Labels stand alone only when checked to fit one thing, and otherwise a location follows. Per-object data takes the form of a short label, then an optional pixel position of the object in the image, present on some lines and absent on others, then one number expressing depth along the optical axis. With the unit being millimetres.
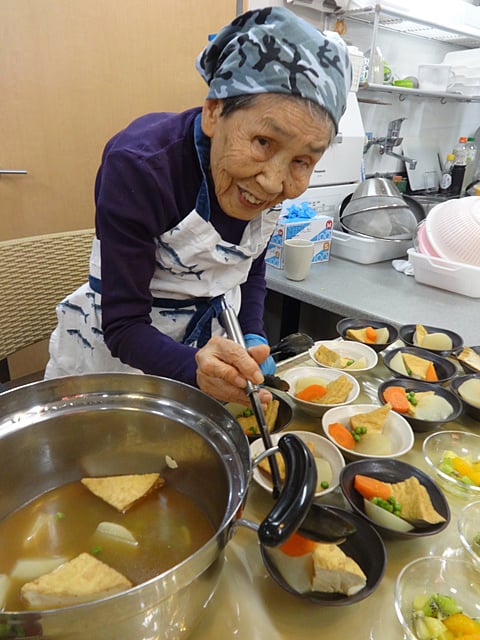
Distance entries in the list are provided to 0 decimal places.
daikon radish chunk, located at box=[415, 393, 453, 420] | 986
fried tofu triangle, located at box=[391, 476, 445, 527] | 680
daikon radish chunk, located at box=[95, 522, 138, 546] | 633
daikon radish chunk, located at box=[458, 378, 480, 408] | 1031
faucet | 2912
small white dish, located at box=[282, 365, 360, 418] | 970
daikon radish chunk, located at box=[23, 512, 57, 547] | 637
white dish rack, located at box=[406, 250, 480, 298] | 1702
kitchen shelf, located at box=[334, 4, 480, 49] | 2362
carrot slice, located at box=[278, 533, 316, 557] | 618
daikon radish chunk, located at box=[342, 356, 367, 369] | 1192
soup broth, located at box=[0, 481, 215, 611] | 603
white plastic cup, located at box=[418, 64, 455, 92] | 2867
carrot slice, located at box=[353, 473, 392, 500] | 726
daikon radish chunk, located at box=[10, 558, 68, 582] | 575
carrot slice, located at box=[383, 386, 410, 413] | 994
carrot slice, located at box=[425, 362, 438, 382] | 1145
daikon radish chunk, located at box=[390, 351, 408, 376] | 1161
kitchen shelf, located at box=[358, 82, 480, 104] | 2502
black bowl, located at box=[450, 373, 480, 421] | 1010
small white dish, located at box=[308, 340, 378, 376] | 1185
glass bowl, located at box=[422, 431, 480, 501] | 801
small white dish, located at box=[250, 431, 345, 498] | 762
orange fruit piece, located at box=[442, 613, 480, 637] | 544
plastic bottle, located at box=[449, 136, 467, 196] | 3307
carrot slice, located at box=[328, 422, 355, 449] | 883
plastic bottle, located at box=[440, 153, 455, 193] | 3316
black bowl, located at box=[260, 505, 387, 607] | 562
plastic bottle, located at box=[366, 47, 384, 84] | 2486
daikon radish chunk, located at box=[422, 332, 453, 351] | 1280
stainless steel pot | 657
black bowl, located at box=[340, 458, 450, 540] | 667
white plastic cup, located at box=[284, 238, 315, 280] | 1783
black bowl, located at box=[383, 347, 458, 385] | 1145
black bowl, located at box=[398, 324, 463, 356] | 1248
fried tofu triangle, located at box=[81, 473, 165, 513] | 677
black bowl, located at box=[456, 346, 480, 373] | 1175
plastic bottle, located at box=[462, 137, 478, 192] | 3404
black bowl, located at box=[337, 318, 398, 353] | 1329
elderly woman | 767
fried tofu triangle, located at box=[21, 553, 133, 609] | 501
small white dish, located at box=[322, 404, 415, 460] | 850
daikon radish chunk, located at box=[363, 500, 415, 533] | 670
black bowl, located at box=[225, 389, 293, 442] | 917
